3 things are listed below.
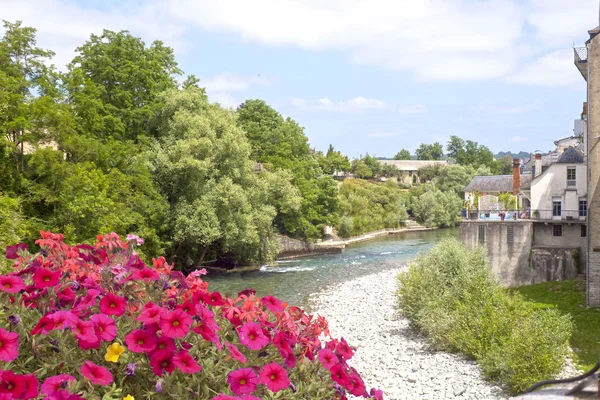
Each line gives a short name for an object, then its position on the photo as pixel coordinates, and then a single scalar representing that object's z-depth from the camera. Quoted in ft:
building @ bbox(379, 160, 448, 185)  394.32
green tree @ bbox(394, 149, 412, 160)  520.83
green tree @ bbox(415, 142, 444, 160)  508.53
